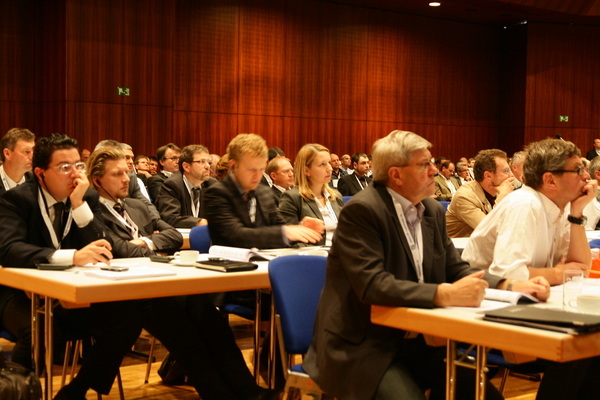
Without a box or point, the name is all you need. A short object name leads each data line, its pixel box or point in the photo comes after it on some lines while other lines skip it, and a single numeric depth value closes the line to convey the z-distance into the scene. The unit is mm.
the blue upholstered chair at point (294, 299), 3256
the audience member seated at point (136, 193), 6375
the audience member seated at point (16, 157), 5988
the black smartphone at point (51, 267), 3543
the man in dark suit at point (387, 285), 2648
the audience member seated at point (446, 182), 13648
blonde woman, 5340
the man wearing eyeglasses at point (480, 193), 5484
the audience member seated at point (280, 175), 6820
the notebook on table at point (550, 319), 2309
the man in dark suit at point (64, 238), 3707
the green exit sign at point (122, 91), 11812
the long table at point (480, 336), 2268
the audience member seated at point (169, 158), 10000
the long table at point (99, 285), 3182
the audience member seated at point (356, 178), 11922
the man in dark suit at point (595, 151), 16000
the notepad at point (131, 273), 3324
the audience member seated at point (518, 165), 7203
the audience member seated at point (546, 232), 3131
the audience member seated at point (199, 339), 3828
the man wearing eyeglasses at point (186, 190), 6996
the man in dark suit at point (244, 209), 4582
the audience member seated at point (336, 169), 13628
